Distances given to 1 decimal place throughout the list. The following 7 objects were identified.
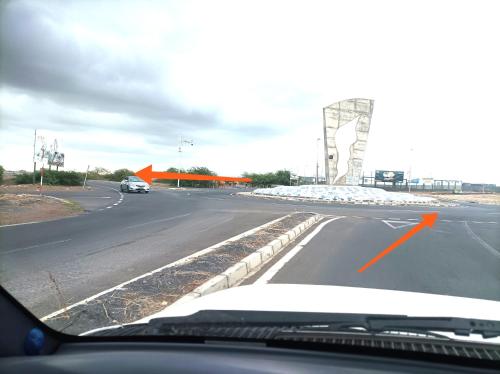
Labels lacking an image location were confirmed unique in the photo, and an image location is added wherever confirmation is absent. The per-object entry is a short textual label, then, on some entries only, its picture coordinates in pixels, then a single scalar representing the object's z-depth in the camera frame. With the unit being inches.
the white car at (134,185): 1246.9
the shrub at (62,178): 1141.1
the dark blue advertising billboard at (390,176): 2348.7
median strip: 151.9
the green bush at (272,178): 2733.8
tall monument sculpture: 1362.0
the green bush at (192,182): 2277.8
